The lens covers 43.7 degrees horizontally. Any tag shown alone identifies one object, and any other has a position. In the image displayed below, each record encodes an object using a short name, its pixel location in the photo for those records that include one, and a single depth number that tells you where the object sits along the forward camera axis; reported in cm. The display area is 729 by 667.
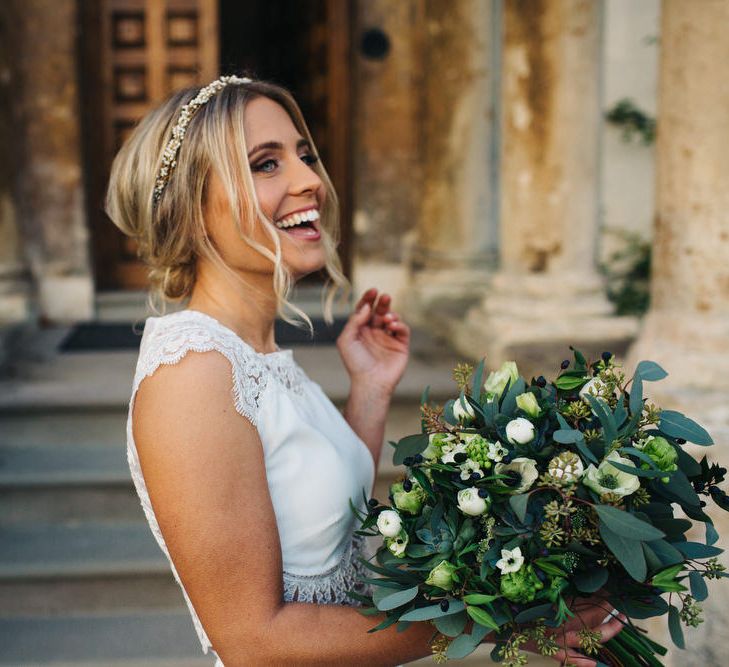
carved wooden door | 641
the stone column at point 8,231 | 566
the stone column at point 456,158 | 568
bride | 145
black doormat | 551
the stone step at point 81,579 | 372
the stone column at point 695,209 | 312
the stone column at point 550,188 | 467
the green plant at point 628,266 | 733
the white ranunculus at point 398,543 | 145
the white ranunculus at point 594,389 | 145
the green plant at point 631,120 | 735
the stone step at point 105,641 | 340
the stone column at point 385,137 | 627
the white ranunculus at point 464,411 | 151
